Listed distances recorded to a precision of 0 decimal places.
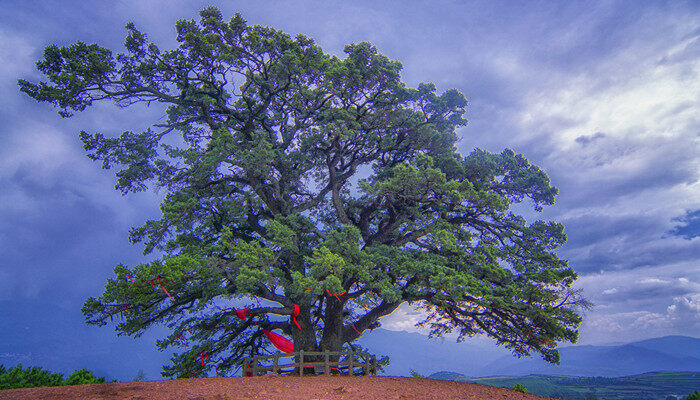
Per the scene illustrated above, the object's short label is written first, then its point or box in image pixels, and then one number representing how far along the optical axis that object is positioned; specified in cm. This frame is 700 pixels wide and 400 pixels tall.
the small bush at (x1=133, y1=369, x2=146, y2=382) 1262
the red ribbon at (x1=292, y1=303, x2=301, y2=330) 1347
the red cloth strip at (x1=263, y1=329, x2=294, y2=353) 1405
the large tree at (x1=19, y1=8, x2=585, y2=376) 1209
